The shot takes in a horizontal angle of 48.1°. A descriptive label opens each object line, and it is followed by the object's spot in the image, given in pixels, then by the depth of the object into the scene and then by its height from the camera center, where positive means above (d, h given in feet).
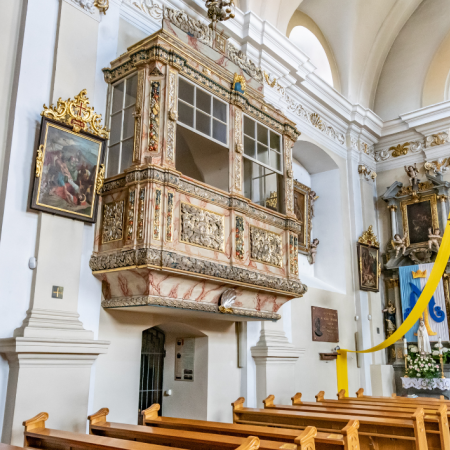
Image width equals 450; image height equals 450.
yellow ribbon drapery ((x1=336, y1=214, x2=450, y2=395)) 23.22 +3.15
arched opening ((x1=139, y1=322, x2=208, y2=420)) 21.65 -0.67
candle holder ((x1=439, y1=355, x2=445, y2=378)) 29.65 -0.54
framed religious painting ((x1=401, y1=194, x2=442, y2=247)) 34.27 +9.29
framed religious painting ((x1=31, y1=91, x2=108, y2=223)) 15.99 +6.16
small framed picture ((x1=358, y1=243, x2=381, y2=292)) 33.02 +5.81
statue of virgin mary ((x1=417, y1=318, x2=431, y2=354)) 31.07 +1.10
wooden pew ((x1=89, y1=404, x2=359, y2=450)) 10.75 -1.86
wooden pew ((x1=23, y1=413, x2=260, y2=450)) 9.80 -1.82
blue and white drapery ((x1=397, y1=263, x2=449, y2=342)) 31.82 +3.61
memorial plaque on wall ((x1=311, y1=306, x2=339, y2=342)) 29.09 +1.83
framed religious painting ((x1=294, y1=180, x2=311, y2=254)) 32.65 +9.17
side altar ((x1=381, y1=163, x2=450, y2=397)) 32.32 +6.78
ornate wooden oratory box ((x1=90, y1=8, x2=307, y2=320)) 16.22 +5.87
